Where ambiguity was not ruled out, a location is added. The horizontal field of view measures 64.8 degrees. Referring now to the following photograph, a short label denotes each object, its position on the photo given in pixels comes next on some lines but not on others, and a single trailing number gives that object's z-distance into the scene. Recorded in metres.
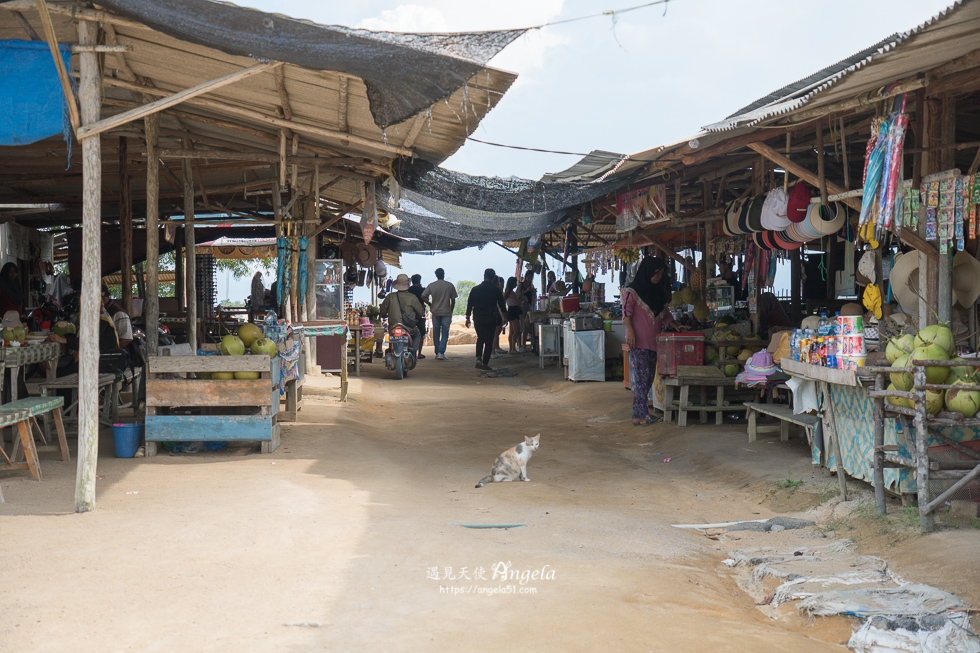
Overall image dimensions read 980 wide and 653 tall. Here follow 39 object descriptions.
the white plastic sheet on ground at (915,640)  3.17
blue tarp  5.38
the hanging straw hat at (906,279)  6.07
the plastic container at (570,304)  15.56
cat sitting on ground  6.69
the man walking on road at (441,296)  16.84
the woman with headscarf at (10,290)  10.30
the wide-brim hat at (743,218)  8.59
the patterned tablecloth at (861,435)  4.88
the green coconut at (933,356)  4.75
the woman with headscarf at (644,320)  9.32
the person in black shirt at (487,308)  15.86
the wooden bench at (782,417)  6.45
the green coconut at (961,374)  4.77
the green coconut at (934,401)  4.73
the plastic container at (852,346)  5.35
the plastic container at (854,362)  5.29
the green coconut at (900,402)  4.78
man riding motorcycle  15.03
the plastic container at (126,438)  6.81
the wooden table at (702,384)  8.85
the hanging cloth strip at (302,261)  10.13
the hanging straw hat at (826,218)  7.36
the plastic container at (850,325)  5.41
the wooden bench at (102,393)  7.42
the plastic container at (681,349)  8.98
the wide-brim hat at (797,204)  7.50
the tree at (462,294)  41.78
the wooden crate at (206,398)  6.88
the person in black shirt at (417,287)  17.34
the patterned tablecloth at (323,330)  9.76
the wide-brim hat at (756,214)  8.32
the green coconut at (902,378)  4.80
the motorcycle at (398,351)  15.02
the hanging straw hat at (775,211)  7.65
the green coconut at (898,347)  5.07
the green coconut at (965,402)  4.63
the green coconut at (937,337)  4.88
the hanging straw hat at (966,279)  5.70
